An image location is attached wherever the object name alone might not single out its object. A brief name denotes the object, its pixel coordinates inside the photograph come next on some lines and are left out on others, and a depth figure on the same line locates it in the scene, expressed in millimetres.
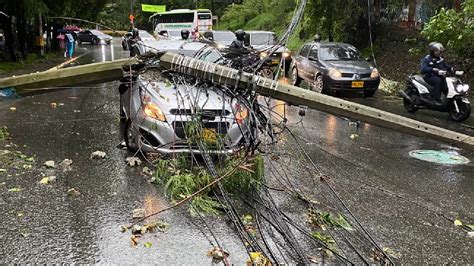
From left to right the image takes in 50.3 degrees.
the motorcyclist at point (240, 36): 13500
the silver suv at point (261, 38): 22889
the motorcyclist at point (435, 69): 12789
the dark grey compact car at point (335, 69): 16281
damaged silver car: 6816
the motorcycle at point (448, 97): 12422
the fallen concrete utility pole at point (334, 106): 4590
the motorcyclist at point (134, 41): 9578
